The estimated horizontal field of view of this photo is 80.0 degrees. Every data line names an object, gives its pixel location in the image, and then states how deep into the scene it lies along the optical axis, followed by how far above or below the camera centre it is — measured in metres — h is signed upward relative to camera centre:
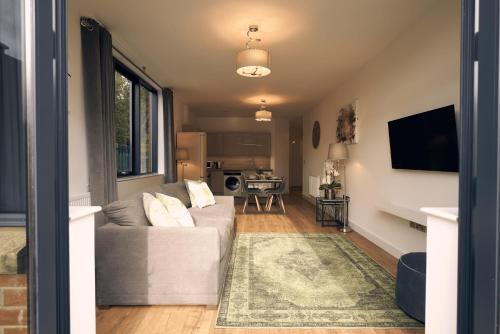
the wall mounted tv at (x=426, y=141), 2.65 +0.21
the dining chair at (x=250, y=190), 6.69 -0.65
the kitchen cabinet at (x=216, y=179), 9.82 -0.58
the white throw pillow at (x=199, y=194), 4.40 -0.50
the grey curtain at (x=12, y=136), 1.05 +0.09
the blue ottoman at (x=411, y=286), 2.14 -0.93
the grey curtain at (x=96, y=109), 3.08 +0.55
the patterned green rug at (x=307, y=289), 2.20 -1.16
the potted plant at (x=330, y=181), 5.32 -0.37
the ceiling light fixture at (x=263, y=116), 6.59 +1.02
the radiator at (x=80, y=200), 2.86 -0.38
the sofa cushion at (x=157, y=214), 2.54 -0.45
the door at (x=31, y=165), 1.03 -0.01
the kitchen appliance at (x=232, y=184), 9.76 -0.73
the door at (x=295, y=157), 13.23 +0.20
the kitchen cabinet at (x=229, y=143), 10.11 +0.63
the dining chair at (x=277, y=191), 6.68 -0.66
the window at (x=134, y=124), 4.53 +0.65
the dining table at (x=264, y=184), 6.68 -0.52
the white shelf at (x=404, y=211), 2.88 -0.55
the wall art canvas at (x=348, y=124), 5.00 +0.68
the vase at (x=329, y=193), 5.42 -0.59
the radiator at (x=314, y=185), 7.46 -0.63
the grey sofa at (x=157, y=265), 2.32 -0.81
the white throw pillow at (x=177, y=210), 2.83 -0.47
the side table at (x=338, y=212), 5.18 -0.97
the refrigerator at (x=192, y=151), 7.09 +0.25
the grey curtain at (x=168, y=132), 5.95 +0.59
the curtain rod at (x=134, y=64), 3.93 +1.47
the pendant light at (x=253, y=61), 3.20 +1.09
